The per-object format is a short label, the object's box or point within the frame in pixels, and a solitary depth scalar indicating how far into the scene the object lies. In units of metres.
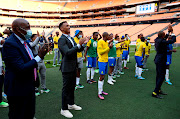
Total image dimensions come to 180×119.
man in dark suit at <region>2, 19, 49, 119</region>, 1.69
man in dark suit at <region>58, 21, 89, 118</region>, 3.02
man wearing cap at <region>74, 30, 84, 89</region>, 5.24
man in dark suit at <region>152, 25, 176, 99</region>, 4.20
